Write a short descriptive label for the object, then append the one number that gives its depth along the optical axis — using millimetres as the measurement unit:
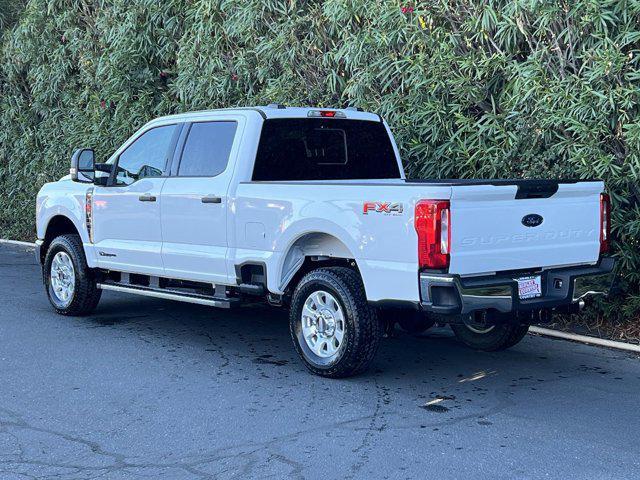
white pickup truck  6188
